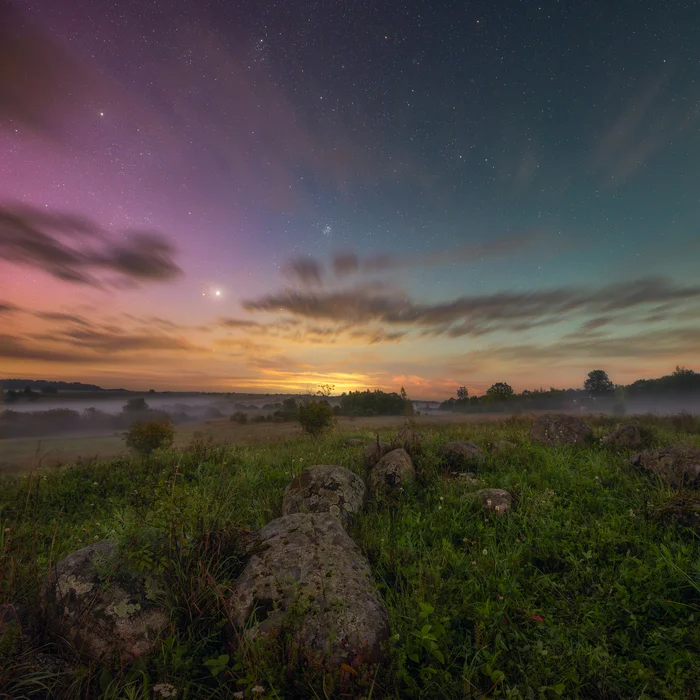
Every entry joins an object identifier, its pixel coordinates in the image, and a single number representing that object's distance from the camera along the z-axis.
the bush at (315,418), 19.39
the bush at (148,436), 15.98
